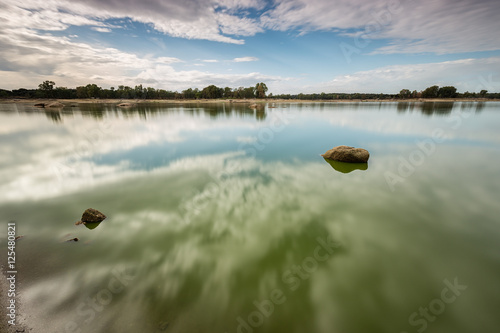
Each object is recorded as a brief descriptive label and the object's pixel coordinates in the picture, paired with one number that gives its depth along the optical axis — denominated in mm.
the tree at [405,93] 175000
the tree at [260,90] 155875
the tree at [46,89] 135775
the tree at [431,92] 155875
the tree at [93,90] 146238
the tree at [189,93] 171875
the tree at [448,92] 151625
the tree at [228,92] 163625
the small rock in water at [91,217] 7414
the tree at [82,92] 152375
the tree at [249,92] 162875
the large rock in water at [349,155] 14477
